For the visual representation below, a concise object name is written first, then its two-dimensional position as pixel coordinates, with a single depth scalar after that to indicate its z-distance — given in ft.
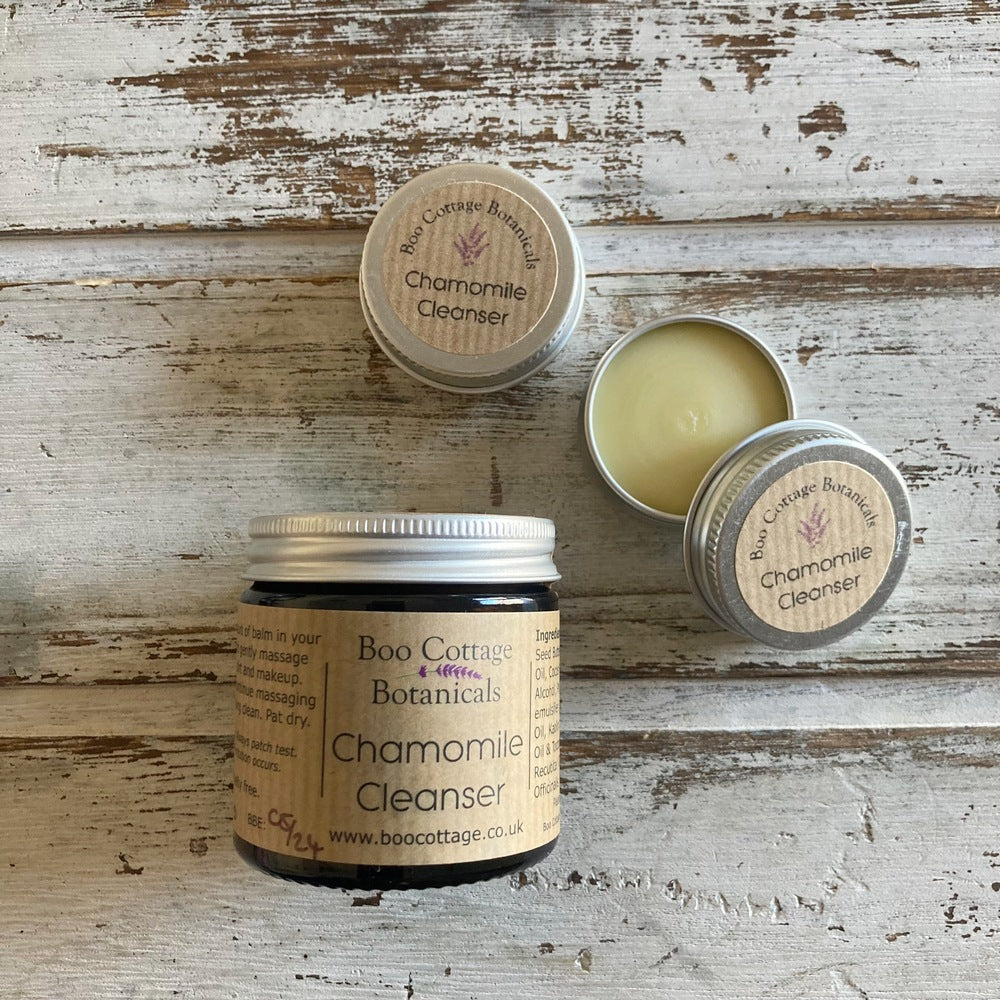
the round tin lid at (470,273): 0.53
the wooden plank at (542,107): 0.59
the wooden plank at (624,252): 0.59
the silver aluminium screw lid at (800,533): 0.51
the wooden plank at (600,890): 0.56
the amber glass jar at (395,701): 0.44
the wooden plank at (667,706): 0.58
